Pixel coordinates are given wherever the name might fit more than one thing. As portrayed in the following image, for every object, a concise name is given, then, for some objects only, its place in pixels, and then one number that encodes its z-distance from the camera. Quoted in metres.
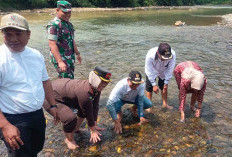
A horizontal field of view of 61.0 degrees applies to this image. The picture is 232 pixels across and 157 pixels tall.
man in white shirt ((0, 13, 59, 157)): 2.07
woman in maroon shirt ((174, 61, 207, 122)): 4.17
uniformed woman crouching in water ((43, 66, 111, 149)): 3.24
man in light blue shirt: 3.94
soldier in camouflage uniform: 4.02
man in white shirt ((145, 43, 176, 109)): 4.87
